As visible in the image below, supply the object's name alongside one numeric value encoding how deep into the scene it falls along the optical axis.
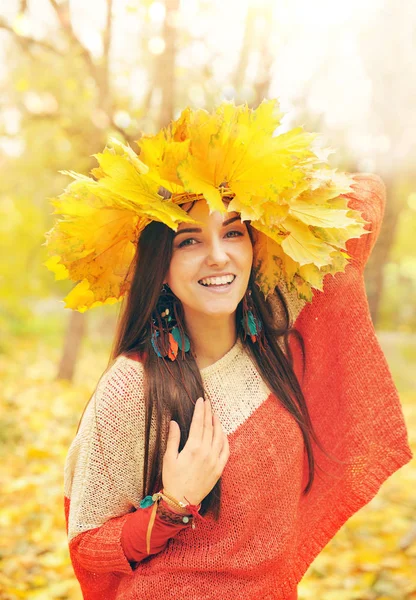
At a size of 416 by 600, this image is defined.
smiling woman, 1.72
